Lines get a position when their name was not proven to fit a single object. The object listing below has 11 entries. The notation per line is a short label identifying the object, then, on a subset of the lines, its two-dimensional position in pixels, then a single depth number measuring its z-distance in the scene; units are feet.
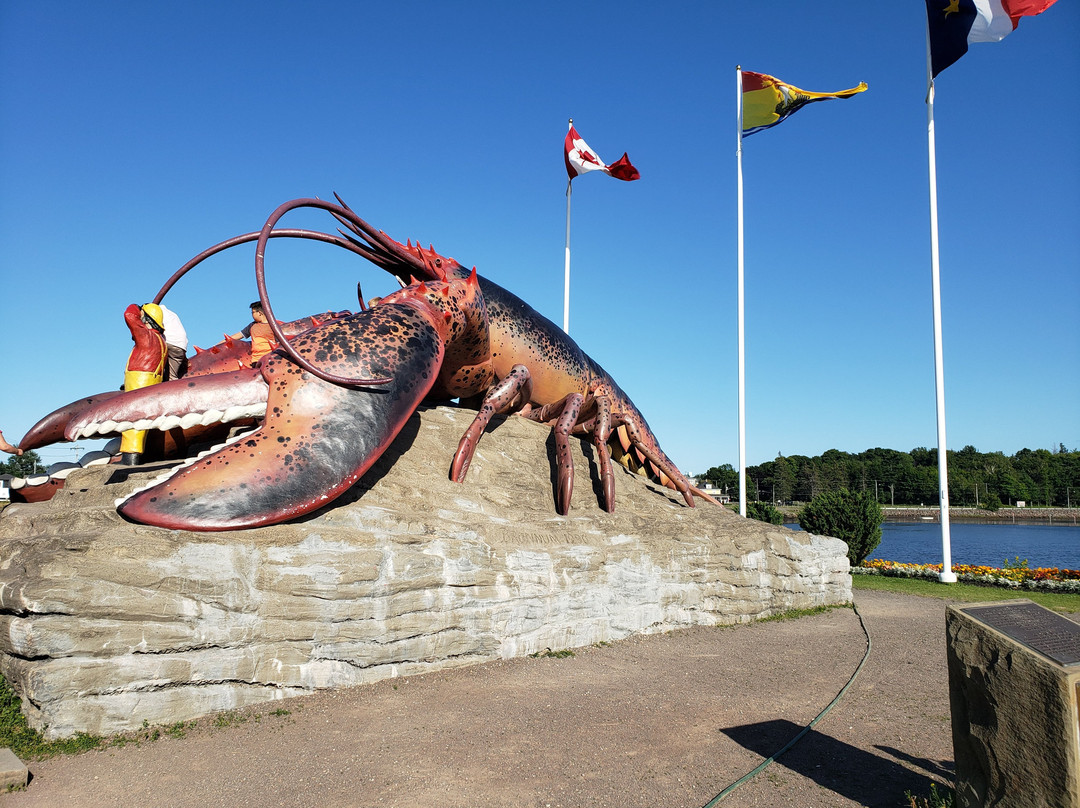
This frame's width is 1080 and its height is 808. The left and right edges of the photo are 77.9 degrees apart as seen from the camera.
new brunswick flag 46.11
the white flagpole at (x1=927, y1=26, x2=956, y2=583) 42.93
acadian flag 36.91
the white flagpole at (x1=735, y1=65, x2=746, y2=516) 47.52
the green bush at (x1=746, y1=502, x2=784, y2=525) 53.78
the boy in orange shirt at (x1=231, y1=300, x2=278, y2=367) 22.36
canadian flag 46.88
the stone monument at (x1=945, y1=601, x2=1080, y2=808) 8.23
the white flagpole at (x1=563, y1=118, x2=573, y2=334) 48.70
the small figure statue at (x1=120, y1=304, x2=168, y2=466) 20.51
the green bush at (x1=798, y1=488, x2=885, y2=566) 49.32
